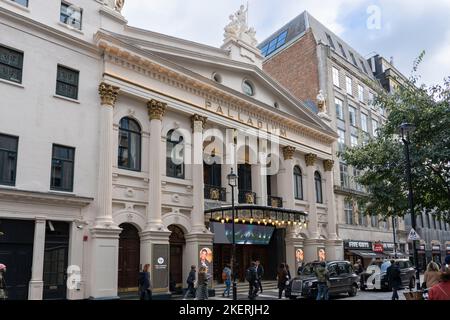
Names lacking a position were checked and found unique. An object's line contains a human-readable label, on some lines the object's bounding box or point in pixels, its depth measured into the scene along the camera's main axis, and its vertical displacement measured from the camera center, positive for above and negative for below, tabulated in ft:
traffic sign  50.71 +1.18
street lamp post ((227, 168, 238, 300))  63.93 +10.04
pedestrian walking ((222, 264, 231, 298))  68.10 -5.11
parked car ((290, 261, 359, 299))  63.26 -5.21
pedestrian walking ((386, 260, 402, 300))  55.98 -4.19
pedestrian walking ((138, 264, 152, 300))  54.65 -4.63
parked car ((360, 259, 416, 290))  78.02 -5.57
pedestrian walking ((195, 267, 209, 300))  62.64 -5.37
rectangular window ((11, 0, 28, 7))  57.75 +32.64
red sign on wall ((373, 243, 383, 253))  116.47 -0.40
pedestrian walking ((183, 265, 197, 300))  61.76 -5.16
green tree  64.08 +13.80
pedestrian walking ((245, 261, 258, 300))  63.80 -4.86
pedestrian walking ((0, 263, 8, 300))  38.22 -3.14
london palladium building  54.65 +14.44
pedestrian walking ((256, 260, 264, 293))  67.36 -3.94
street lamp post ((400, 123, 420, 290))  51.58 +12.72
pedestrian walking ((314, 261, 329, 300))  58.34 -4.91
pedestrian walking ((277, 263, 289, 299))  66.69 -4.99
